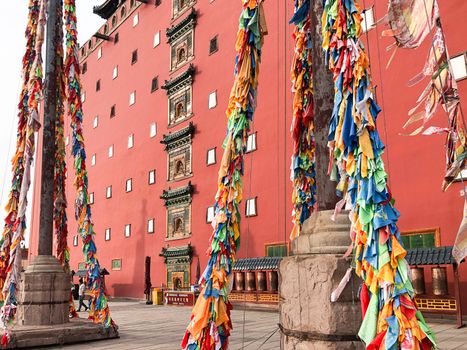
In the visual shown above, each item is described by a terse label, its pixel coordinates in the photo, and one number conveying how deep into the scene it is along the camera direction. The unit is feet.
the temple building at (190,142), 36.35
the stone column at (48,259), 26.48
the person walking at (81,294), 52.60
